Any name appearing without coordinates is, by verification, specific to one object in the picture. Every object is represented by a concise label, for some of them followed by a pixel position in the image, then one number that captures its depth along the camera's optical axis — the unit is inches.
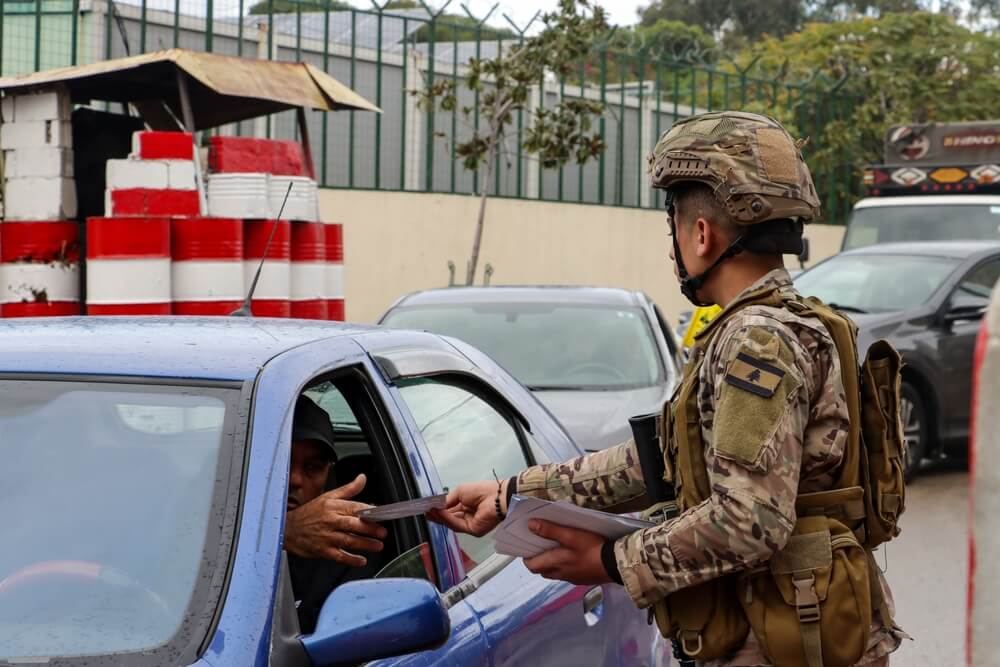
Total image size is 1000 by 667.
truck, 639.1
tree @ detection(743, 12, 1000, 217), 1055.0
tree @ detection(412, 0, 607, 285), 705.6
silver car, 325.1
